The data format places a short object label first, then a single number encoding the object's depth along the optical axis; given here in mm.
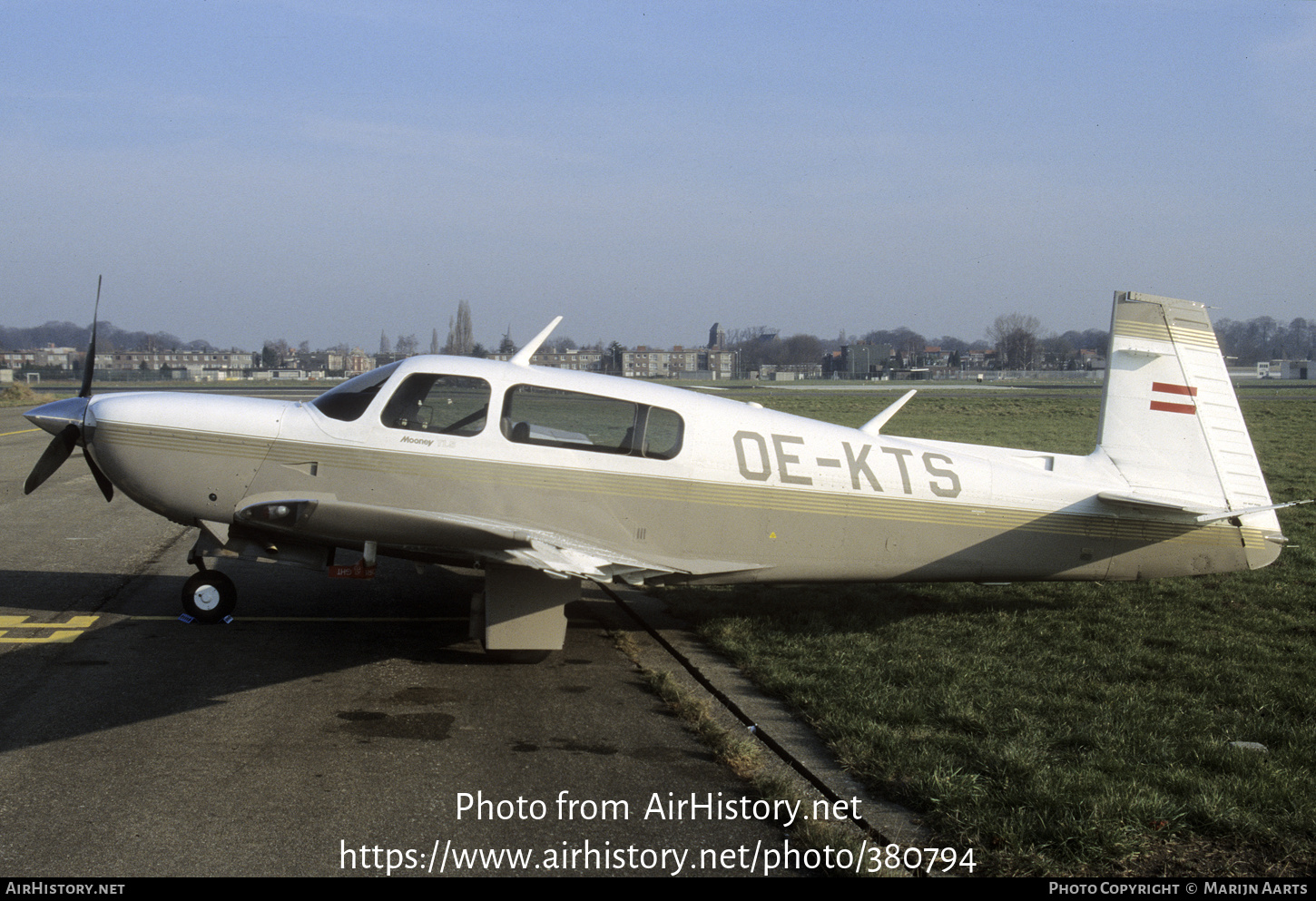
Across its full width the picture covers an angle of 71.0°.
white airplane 6934
